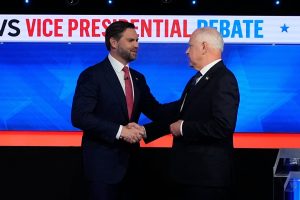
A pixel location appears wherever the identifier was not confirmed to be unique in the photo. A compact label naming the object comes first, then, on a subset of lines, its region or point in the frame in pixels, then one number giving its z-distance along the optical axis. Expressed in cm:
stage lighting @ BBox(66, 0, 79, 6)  911
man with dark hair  632
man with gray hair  574
